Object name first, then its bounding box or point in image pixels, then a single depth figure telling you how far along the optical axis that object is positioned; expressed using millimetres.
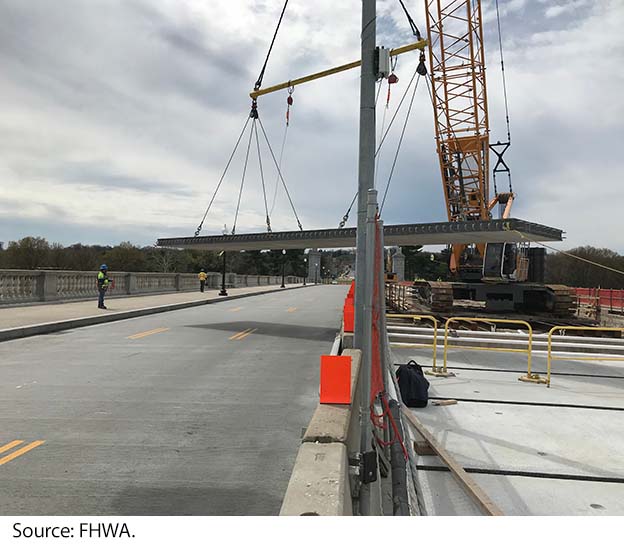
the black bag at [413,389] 7773
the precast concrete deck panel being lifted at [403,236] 13832
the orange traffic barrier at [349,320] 10500
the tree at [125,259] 104500
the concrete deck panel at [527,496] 4551
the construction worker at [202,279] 39428
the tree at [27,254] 86688
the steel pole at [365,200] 4492
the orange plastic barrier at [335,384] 4539
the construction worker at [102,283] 20250
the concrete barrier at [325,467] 2697
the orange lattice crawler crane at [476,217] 20469
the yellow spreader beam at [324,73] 14812
